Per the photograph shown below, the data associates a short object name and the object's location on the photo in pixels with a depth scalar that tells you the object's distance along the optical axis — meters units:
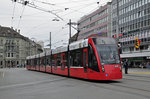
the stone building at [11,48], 95.12
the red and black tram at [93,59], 14.54
